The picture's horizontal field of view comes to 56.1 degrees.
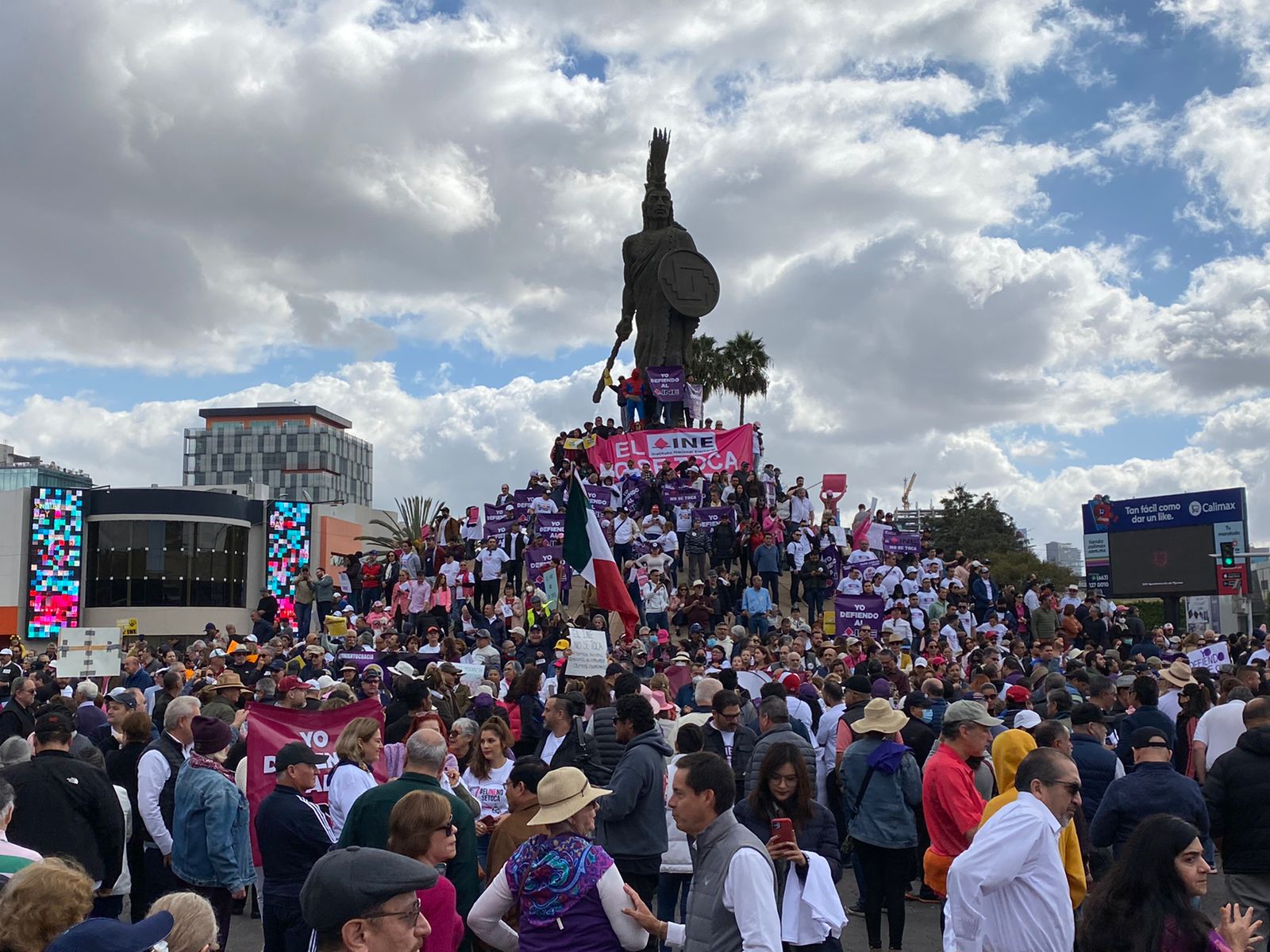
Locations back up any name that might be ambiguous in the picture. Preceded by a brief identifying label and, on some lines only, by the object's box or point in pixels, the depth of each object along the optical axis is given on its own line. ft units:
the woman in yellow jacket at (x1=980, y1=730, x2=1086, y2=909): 18.95
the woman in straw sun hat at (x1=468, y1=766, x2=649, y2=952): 14.93
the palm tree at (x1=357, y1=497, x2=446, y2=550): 201.46
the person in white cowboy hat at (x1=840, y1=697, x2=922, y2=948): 26.84
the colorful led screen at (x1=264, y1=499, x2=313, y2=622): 175.94
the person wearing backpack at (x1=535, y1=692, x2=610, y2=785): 27.30
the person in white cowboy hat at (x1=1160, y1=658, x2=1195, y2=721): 35.96
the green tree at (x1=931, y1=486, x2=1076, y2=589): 242.17
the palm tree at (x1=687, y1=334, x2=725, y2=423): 208.33
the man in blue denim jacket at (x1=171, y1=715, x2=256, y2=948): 24.27
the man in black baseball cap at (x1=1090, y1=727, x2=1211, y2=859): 21.34
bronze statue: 114.42
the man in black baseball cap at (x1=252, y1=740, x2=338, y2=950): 20.34
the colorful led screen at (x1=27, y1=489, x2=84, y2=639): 157.48
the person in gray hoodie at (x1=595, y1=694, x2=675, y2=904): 23.61
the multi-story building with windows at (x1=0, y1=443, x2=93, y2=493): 316.81
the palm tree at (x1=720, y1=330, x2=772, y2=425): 208.54
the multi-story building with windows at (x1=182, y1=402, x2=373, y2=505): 546.26
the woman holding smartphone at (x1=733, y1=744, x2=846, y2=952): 18.35
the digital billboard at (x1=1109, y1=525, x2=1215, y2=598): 110.93
